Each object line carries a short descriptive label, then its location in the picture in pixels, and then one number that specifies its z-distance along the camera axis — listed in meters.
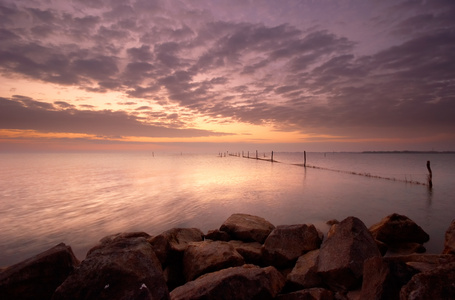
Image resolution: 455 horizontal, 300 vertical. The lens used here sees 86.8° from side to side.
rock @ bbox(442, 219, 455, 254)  6.79
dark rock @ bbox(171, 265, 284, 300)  4.03
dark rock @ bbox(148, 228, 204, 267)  6.64
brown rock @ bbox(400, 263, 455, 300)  3.05
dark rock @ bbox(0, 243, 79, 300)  4.29
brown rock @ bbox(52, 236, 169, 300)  3.47
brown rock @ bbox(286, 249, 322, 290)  5.39
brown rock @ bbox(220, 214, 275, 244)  8.51
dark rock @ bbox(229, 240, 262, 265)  7.19
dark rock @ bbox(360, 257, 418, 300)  3.65
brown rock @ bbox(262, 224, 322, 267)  6.85
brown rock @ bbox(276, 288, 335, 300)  4.25
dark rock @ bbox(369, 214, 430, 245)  8.73
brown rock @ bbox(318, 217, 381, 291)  5.14
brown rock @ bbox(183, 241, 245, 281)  5.93
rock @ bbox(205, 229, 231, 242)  8.80
